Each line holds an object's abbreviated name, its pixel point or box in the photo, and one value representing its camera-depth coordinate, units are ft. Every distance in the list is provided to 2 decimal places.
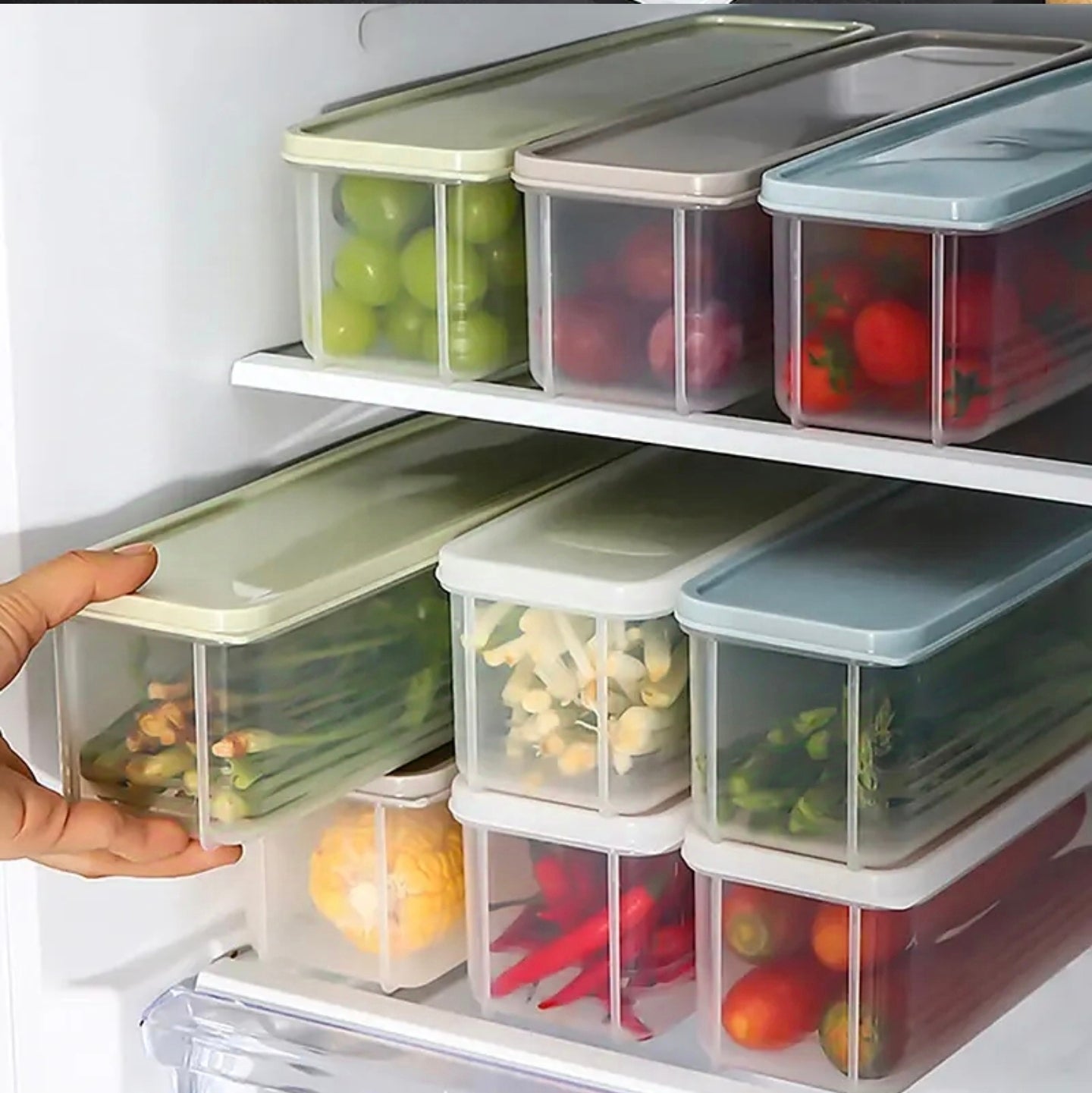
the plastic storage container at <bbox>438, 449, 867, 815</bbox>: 5.57
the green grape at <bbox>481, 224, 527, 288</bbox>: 5.66
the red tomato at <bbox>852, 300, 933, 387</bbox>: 5.30
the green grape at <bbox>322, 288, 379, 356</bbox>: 5.73
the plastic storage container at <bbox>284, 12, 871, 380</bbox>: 5.63
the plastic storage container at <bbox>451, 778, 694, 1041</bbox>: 5.67
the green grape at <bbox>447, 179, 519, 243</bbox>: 5.62
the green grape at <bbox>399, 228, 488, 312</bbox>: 5.63
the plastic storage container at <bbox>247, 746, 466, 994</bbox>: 5.85
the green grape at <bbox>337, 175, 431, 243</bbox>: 5.68
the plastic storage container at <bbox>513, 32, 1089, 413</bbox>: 5.43
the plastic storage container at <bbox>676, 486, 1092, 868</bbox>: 5.38
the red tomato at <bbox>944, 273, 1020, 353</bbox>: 5.25
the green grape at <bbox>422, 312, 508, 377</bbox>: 5.65
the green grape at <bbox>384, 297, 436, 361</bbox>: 5.69
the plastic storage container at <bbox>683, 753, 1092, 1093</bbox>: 5.48
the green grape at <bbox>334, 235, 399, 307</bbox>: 5.71
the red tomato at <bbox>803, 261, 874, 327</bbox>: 5.32
